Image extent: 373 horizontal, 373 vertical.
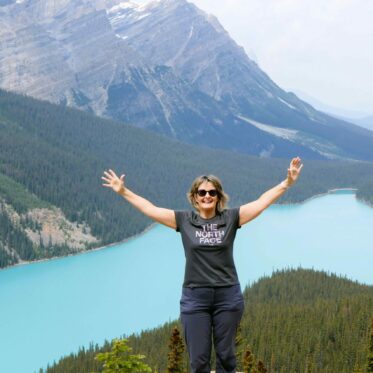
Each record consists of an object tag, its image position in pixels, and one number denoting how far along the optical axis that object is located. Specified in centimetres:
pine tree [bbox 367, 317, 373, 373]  4716
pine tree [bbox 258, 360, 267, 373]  3698
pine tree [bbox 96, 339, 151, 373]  1523
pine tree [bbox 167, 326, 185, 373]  3747
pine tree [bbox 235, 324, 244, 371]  5943
